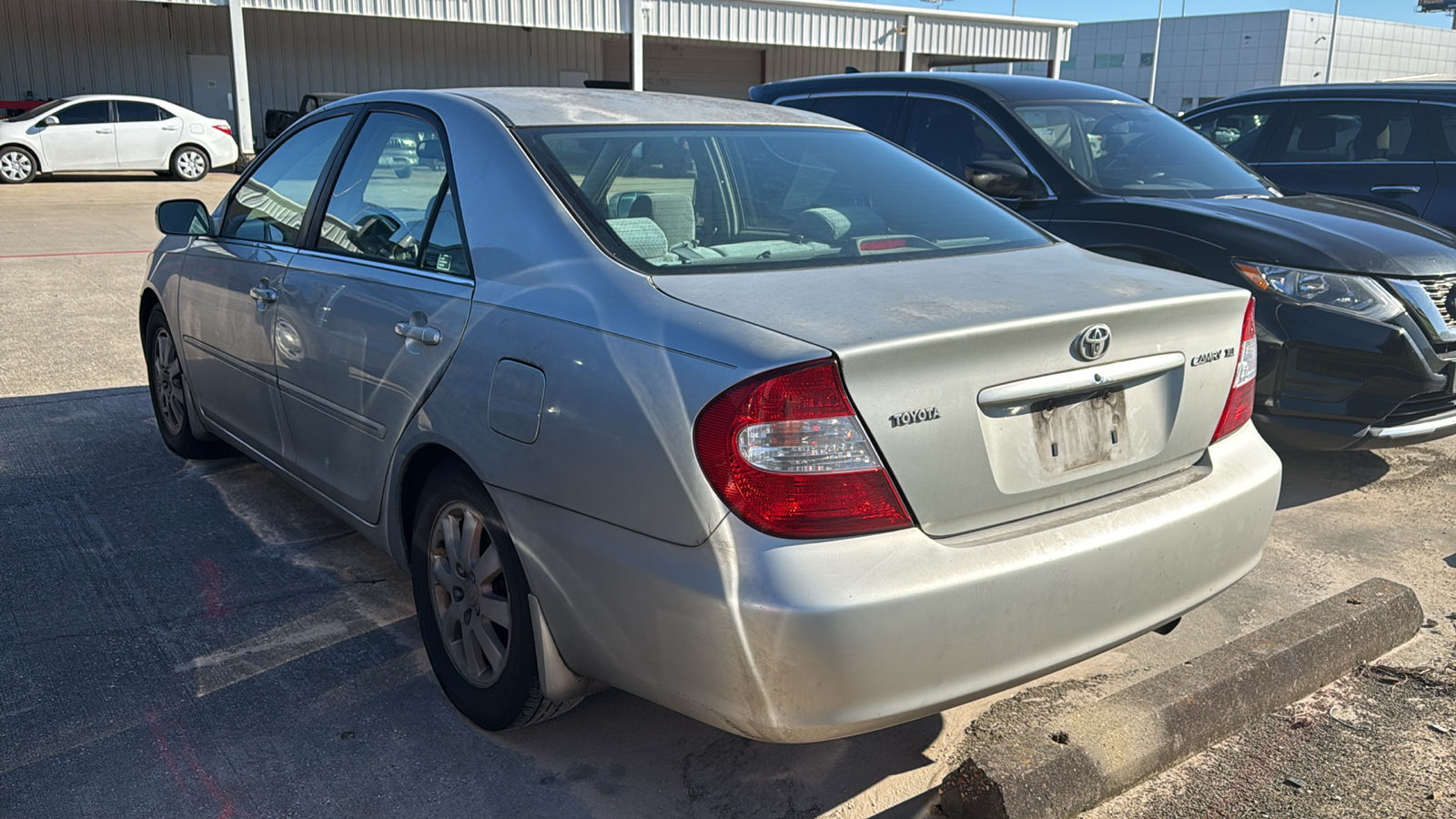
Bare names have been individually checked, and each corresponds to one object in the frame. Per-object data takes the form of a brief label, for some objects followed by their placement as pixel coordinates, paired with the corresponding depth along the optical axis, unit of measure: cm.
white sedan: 1988
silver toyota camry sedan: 213
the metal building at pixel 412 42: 2603
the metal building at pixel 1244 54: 5838
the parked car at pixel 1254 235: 444
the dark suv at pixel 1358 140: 707
